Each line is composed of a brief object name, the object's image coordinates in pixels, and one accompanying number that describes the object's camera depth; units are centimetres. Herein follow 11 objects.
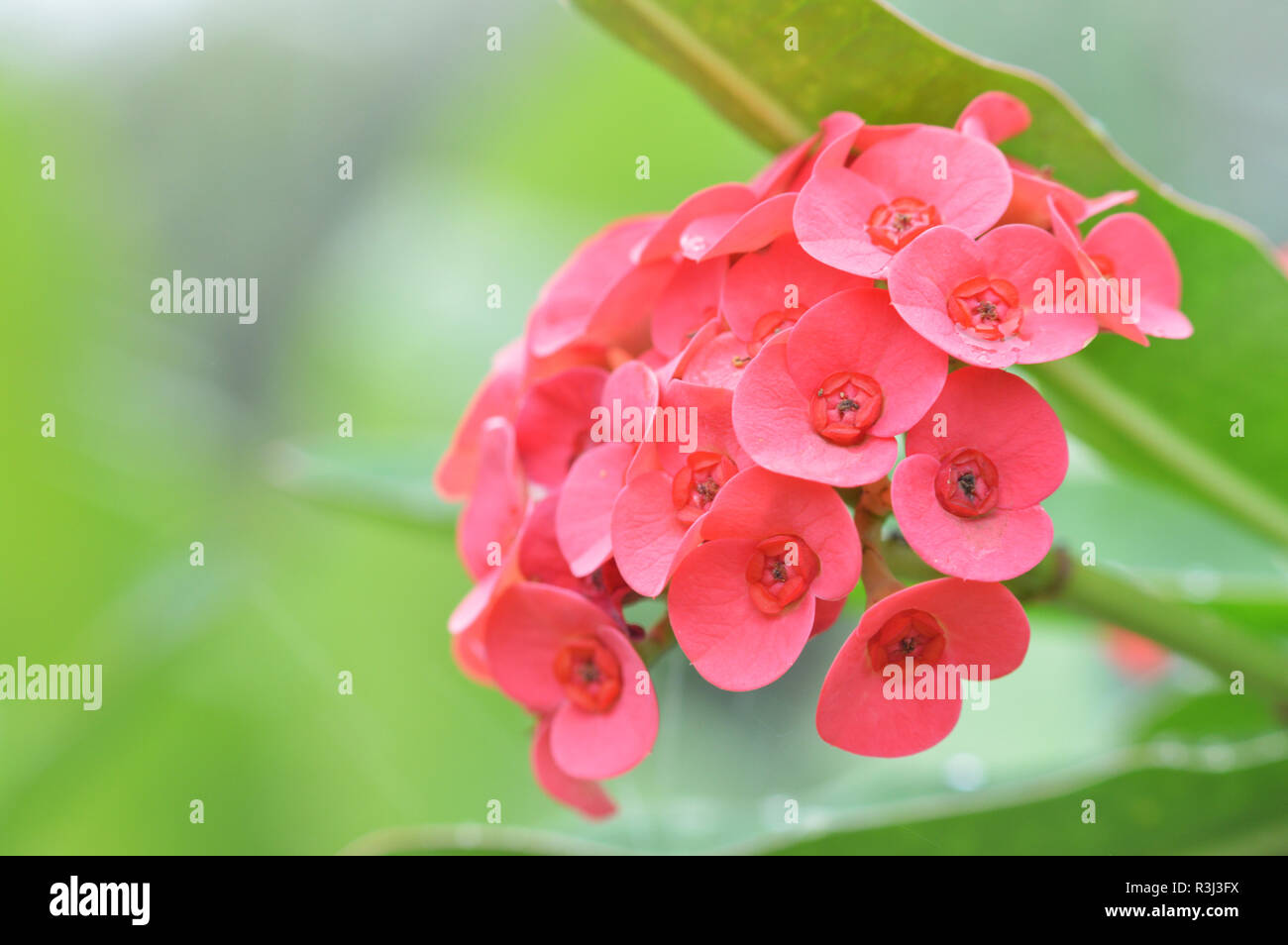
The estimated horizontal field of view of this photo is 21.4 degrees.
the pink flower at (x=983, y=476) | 39
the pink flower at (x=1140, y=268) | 41
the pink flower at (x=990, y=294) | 39
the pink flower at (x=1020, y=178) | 41
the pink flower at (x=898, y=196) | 40
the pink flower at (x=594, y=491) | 40
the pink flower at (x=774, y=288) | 40
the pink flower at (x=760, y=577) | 39
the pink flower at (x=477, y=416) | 44
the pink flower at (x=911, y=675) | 40
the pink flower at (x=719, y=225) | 40
